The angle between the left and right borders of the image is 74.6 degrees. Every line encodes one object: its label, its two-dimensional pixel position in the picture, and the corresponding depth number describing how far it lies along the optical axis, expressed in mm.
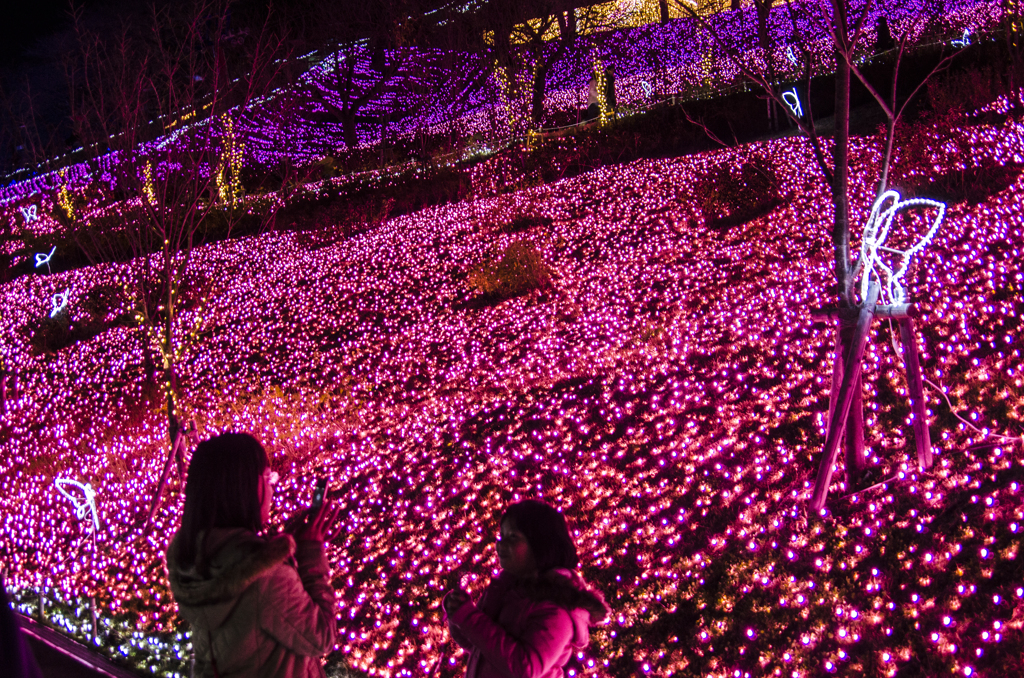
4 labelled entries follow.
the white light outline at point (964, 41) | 12516
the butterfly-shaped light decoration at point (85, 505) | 5605
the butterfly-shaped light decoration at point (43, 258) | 16192
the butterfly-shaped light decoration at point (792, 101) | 13504
